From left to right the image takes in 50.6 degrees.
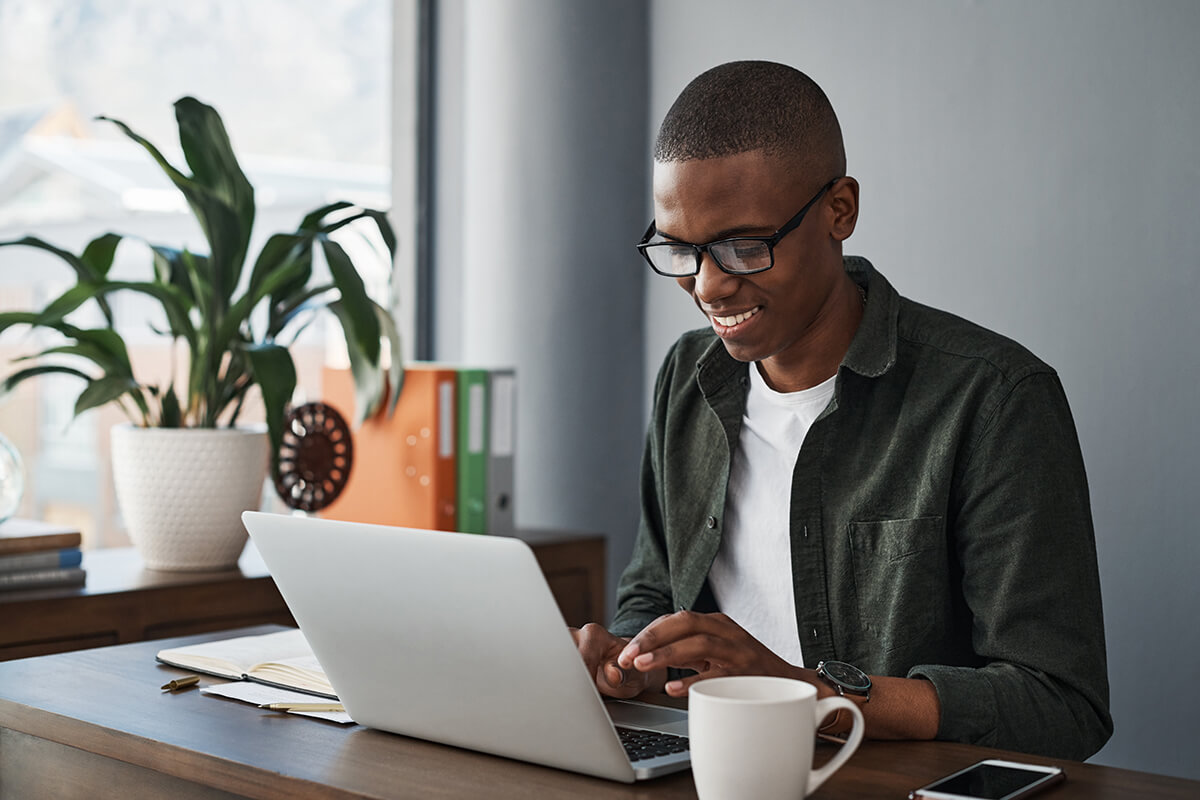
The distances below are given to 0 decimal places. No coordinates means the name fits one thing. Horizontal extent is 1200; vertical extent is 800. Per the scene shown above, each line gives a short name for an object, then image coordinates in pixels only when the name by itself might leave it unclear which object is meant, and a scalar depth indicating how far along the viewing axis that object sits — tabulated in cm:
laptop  97
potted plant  215
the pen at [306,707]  121
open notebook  130
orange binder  254
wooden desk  98
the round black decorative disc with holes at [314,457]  242
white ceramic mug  87
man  130
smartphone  93
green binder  258
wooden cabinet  192
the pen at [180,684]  130
